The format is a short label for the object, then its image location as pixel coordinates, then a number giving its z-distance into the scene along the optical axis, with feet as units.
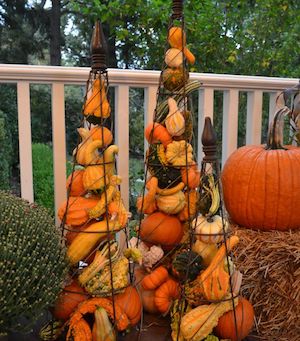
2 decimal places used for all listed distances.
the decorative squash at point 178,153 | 4.50
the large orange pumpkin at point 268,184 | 5.14
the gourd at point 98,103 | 4.21
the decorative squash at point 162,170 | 4.57
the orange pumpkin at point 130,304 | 4.15
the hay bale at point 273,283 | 4.76
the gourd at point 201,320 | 3.90
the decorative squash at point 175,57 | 4.54
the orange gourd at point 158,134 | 4.51
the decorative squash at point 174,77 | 4.60
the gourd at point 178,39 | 4.58
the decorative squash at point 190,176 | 4.54
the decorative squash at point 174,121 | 4.44
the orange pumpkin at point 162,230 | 4.58
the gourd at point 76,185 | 4.30
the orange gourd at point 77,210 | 4.20
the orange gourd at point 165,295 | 4.52
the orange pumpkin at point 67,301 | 4.15
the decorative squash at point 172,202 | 4.54
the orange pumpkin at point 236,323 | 4.03
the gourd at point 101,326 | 3.92
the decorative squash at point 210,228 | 3.92
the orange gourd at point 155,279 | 4.51
